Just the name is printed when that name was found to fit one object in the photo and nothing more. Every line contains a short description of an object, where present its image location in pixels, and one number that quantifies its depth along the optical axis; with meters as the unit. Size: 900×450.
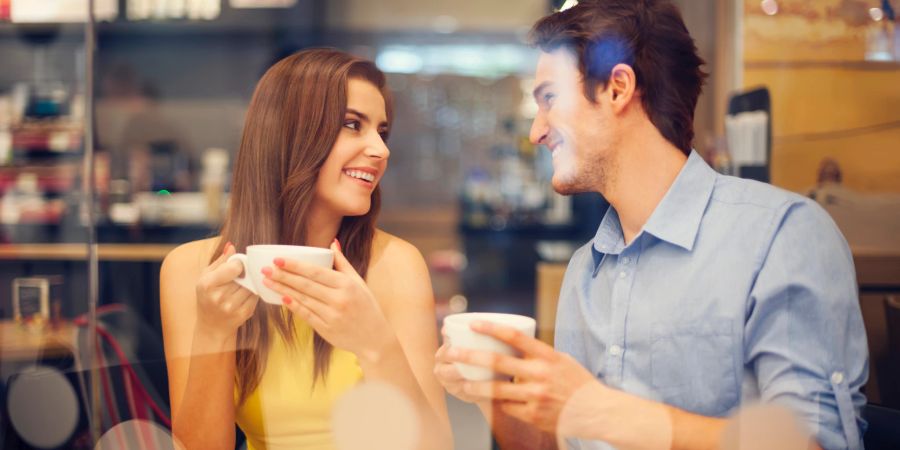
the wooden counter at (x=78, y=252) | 1.21
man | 0.91
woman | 0.97
